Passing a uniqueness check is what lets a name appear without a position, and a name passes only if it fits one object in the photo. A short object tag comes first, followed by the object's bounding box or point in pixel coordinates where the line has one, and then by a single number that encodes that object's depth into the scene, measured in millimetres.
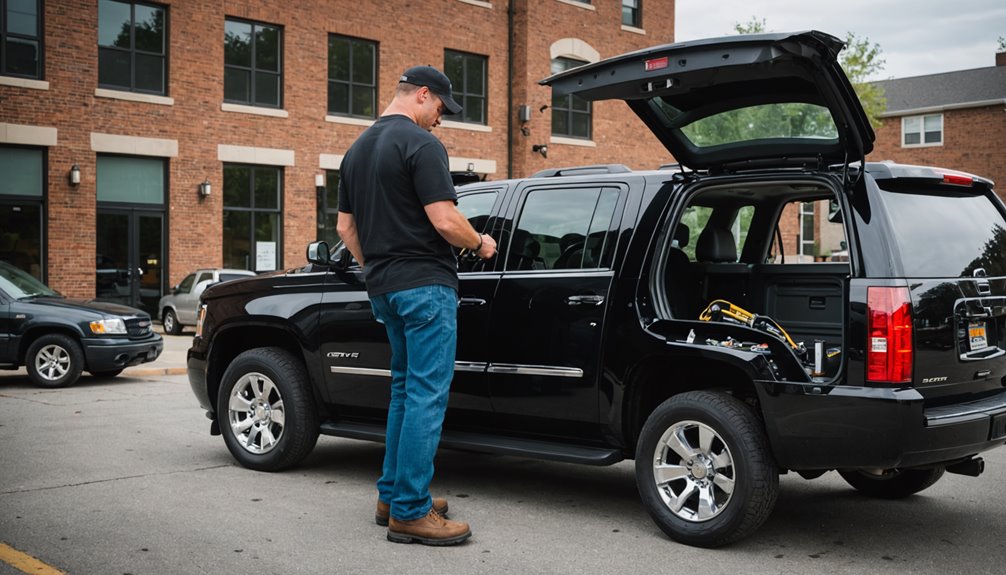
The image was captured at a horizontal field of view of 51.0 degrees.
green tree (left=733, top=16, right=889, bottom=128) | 39281
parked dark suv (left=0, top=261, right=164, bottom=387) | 12242
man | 4945
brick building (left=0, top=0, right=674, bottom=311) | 21359
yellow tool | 5449
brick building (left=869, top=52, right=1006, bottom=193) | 46438
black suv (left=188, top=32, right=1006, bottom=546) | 4730
